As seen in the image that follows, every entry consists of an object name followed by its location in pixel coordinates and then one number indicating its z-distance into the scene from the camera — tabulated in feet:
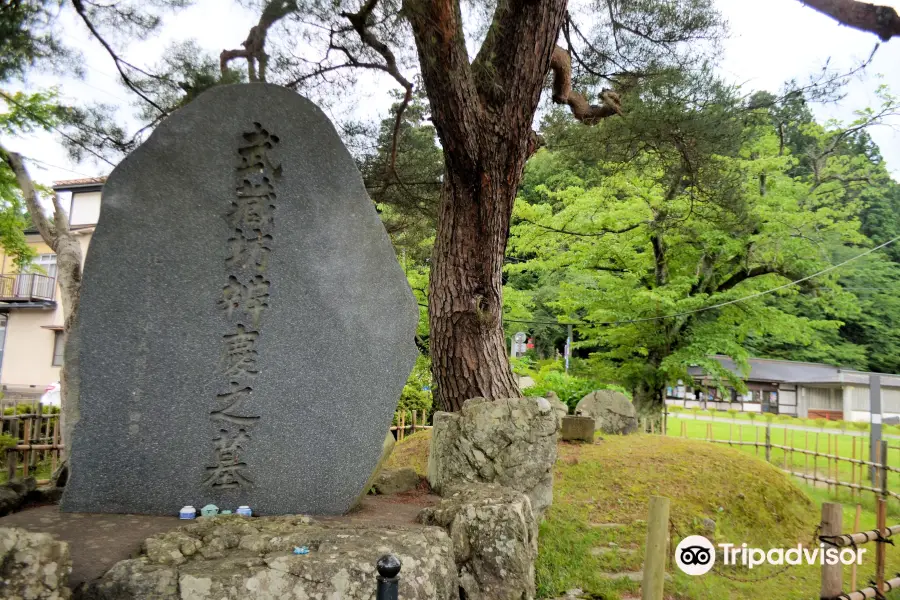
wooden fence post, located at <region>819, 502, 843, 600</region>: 11.73
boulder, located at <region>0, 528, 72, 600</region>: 6.72
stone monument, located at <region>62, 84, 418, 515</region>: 10.45
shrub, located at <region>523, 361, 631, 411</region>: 36.55
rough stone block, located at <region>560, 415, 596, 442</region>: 29.71
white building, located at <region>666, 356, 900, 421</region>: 67.87
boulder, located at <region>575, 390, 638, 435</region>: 34.81
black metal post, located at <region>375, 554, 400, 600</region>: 5.74
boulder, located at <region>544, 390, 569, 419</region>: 33.75
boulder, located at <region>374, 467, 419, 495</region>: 14.55
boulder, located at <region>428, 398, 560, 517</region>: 14.42
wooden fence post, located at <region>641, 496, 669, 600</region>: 10.84
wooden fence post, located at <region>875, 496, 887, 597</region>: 13.32
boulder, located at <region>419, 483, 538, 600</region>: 10.00
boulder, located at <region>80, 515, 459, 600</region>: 7.63
